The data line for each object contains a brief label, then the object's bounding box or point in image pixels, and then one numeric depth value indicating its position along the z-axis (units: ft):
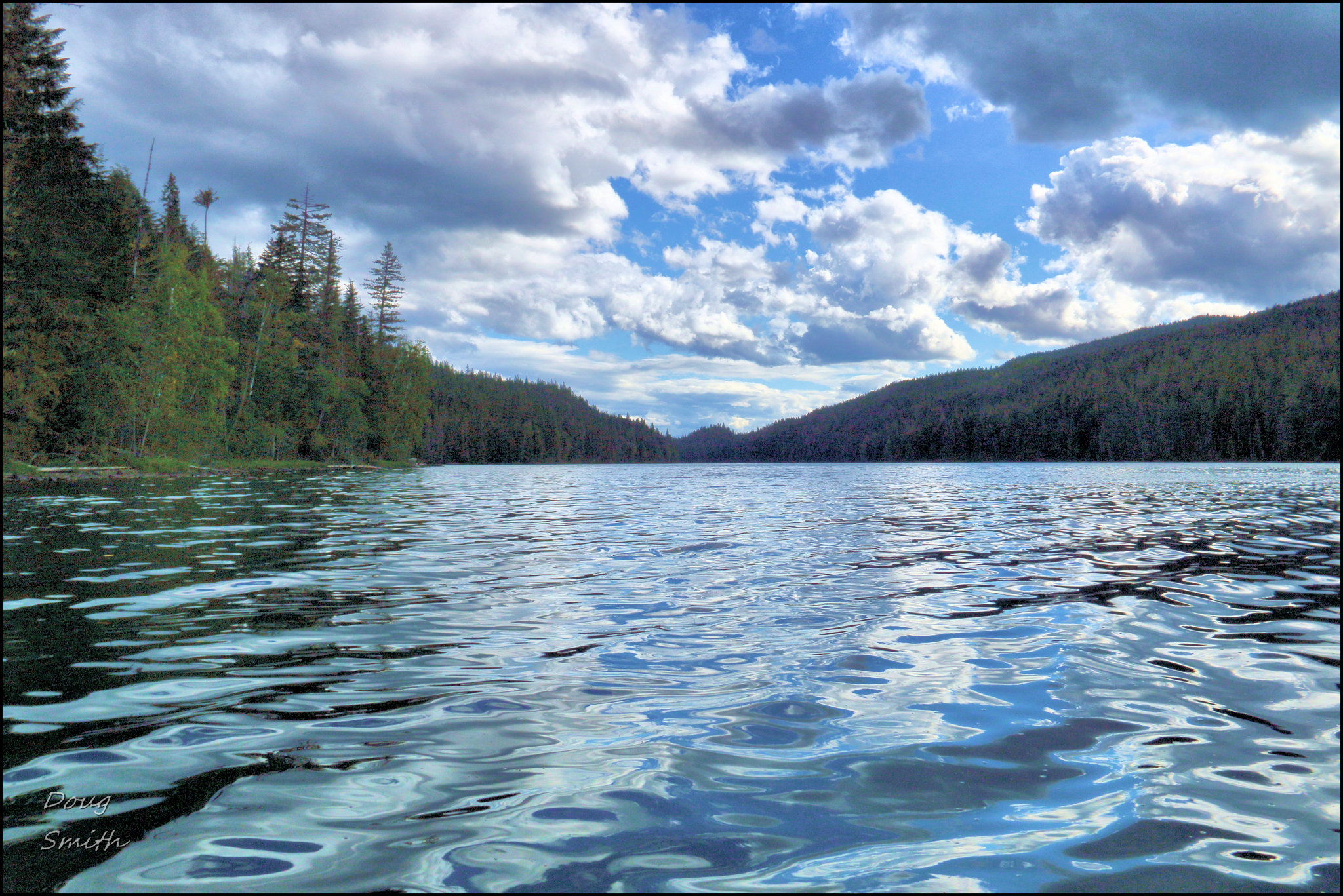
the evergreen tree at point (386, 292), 289.12
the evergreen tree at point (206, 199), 198.27
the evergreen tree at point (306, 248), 246.27
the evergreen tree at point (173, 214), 195.72
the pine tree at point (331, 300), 239.71
